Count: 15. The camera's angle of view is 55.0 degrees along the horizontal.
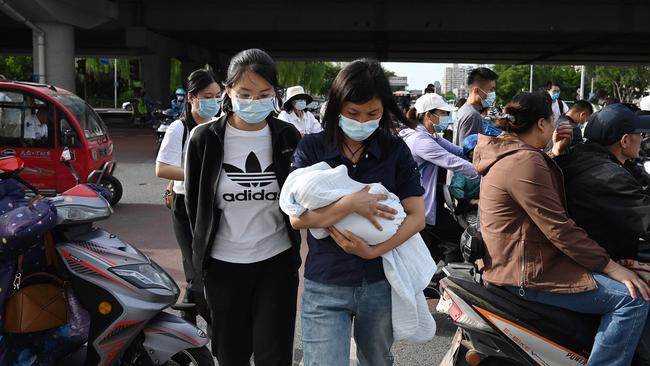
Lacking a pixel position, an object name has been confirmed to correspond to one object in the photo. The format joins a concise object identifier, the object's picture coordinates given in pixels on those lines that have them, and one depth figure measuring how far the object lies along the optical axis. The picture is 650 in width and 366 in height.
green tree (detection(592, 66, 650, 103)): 59.97
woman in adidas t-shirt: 2.71
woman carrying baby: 2.36
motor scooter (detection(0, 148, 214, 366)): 2.96
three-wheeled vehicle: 8.43
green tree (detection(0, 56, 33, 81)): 54.66
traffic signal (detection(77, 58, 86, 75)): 48.85
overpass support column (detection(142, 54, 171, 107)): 27.89
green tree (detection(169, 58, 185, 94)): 51.94
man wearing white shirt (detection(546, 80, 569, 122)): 9.35
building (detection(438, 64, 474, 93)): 164.62
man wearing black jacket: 2.71
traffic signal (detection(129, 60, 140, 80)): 29.39
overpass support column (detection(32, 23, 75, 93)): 20.83
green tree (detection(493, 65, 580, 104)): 83.12
